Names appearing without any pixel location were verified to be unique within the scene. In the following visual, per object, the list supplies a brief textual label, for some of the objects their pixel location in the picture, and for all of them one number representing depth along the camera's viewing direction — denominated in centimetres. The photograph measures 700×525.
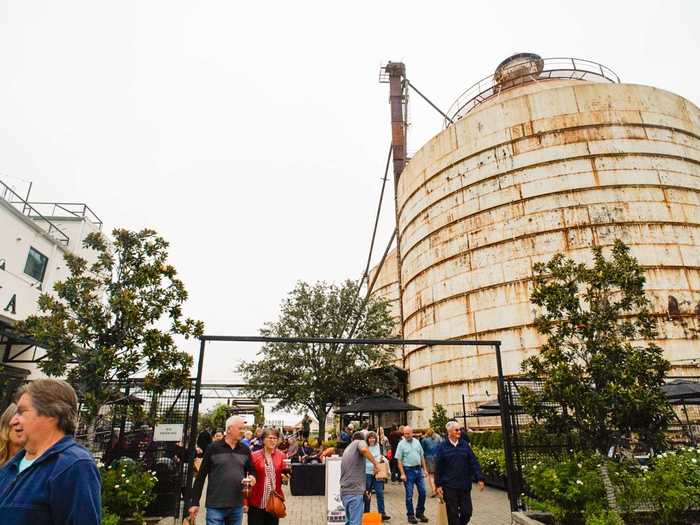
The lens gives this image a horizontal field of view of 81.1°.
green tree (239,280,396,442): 2247
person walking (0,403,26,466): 272
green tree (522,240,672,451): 647
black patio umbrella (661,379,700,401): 1022
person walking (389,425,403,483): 1388
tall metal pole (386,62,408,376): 3067
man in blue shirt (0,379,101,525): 181
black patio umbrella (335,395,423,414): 1458
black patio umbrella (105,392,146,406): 805
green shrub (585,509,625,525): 561
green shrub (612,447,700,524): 602
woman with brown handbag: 500
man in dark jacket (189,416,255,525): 476
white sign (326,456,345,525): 759
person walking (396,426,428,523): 831
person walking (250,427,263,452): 1290
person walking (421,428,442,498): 1130
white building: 1441
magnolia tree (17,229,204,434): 759
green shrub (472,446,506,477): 1160
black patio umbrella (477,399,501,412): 1316
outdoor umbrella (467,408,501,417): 1416
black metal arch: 676
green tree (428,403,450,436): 1776
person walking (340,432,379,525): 616
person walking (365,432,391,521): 827
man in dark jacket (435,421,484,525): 643
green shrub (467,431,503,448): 1464
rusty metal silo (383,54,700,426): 1688
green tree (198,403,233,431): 4970
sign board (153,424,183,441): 788
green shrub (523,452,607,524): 635
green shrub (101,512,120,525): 614
